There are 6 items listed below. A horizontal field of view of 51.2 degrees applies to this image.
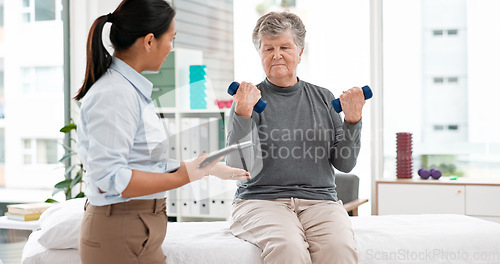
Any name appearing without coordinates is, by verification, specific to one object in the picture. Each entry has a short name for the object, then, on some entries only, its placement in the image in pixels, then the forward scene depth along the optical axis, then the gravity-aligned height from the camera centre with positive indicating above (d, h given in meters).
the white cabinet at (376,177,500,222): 3.31 -0.42
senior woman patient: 1.80 -0.06
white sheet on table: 1.78 -0.40
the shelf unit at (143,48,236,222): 3.66 +0.11
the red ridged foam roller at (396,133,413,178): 3.56 -0.17
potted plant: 3.50 -0.33
